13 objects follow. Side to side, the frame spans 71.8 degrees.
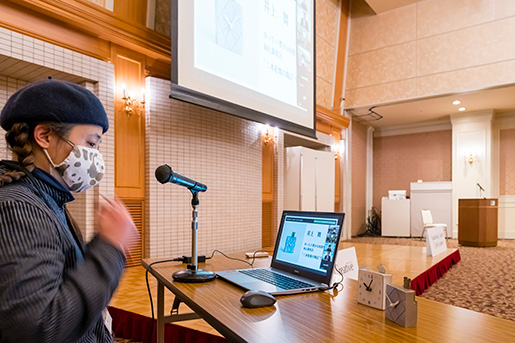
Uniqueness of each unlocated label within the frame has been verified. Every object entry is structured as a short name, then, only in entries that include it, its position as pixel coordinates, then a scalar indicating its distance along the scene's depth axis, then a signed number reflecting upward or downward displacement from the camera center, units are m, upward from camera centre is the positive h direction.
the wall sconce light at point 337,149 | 8.20 +0.58
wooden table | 0.69 -0.32
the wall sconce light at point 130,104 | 4.02 +0.79
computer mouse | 0.87 -0.31
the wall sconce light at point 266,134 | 6.05 +0.67
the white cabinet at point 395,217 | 9.14 -1.13
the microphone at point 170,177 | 1.18 -0.01
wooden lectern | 6.73 -0.90
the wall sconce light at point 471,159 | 8.82 +0.38
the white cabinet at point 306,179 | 6.70 -0.11
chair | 7.39 -0.95
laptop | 1.07 -0.29
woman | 0.57 -0.10
